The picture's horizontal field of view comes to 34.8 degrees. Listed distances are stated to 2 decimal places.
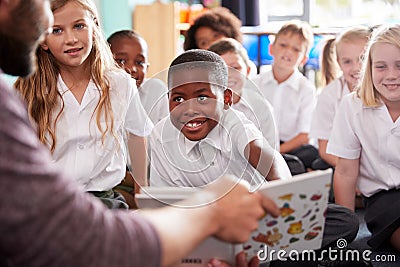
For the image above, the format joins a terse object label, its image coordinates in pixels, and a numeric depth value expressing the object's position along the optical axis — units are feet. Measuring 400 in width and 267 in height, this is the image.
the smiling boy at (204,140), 4.59
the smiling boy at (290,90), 9.17
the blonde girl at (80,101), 4.94
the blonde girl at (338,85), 7.80
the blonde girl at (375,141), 5.78
